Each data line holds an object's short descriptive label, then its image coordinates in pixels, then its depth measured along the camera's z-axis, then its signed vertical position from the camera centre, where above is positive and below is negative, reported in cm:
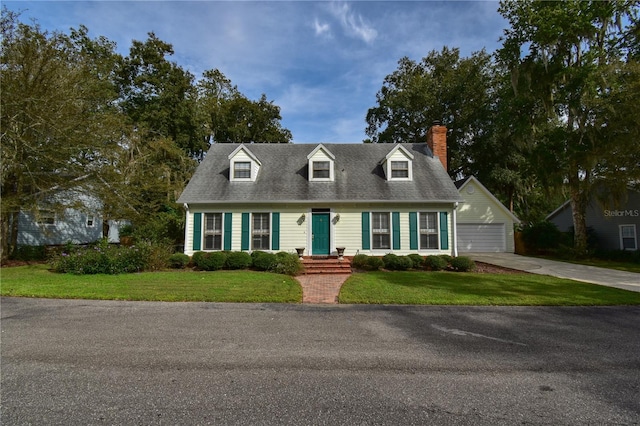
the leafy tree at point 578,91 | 1470 +699
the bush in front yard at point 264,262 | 1230 -122
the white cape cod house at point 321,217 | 1437 +64
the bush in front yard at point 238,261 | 1257 -119
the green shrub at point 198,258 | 1249 -108
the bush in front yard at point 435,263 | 1269 -143
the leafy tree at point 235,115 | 3148 +1217
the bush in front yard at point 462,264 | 1247 -146
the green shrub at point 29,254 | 1480 -91
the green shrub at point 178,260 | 1270 -115
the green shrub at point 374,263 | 1281 -140
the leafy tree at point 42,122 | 1210 +470
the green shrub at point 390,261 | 1266 -132
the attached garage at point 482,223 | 2031 +32
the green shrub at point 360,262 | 1303 -136
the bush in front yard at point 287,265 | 1172 -131
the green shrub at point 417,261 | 1297 -134
